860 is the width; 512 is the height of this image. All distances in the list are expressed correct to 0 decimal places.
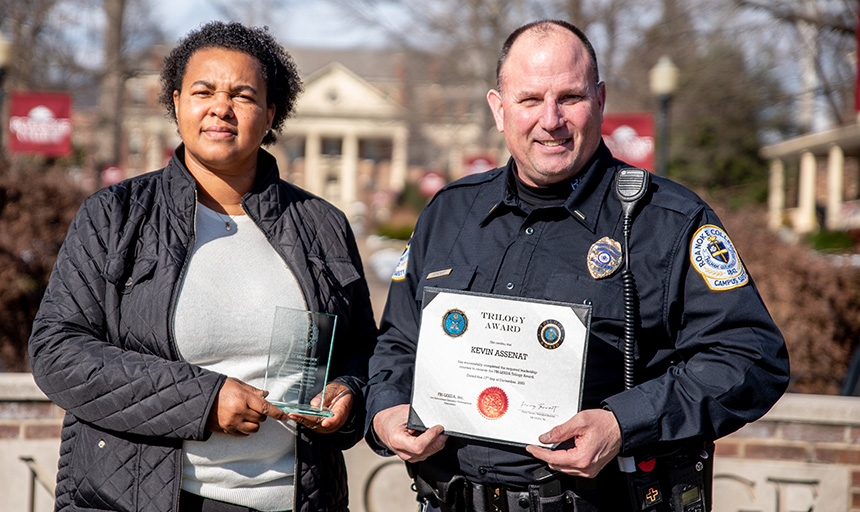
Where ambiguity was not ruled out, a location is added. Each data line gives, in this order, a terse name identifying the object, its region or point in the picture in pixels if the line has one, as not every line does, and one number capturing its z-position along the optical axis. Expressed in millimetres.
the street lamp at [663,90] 12805
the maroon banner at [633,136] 12523
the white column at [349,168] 74188
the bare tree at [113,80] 21641
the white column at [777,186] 28750
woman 2475
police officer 2270
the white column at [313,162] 72062
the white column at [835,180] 26625
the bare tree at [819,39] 11375
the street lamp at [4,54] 13125
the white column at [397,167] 66731
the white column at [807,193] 27922
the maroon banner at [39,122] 13328
